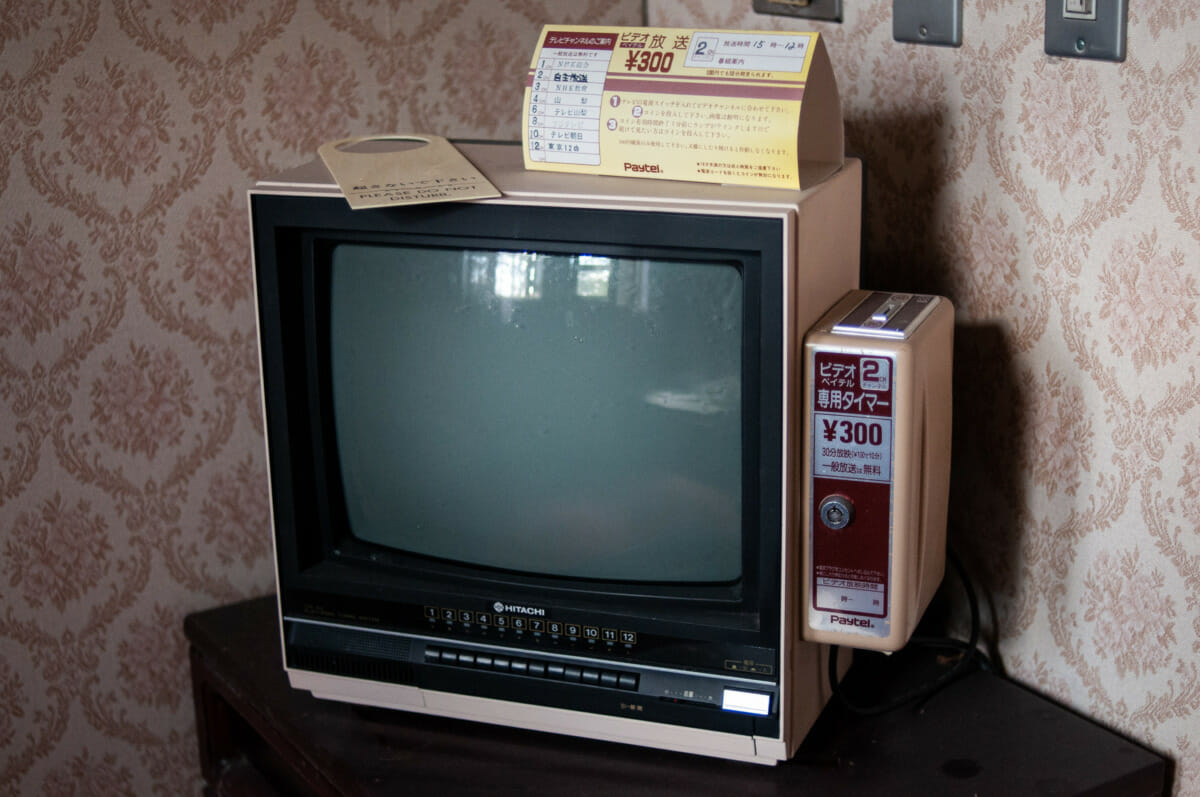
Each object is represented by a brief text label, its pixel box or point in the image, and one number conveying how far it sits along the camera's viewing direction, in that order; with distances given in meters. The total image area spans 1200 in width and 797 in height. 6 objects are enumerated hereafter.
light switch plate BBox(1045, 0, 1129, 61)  1.07
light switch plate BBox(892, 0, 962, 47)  1.22
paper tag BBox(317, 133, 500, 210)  1.06
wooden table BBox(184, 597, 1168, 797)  1.11
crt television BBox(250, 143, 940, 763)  1.03
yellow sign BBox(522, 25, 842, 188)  1.04
